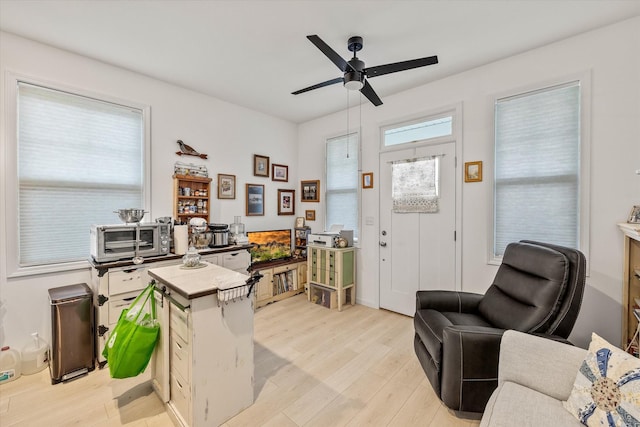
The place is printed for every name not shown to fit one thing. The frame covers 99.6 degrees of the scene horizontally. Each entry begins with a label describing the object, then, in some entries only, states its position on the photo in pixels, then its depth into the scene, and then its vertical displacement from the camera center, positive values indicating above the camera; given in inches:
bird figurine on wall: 130.7 +29.5
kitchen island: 63.7 -33.9
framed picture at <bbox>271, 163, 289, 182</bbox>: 173.9 +24.8
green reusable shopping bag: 68.1 -33.9
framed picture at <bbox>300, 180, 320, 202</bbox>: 176.6 +13.2
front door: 123.1 -15.5
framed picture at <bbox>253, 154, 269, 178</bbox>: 163.6 +27.7
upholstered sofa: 47.4 -34.7
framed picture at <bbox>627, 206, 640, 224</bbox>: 81.7 -1.9
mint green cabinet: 145.3 -33.1
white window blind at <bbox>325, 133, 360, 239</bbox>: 159.5 +17.3
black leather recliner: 66.6 -30.5
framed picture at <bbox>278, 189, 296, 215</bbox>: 178.5 +5.6
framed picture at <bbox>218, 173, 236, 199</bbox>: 147.3 +13.4
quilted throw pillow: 41.8 -29.6
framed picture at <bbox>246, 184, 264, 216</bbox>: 161.2 +6.8
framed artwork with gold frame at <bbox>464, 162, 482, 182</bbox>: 114.0 +16.4
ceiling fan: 78.0 +43.8
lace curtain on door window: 127.1 +12.4
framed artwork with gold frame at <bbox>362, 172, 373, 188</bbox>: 150.3 +17.1
